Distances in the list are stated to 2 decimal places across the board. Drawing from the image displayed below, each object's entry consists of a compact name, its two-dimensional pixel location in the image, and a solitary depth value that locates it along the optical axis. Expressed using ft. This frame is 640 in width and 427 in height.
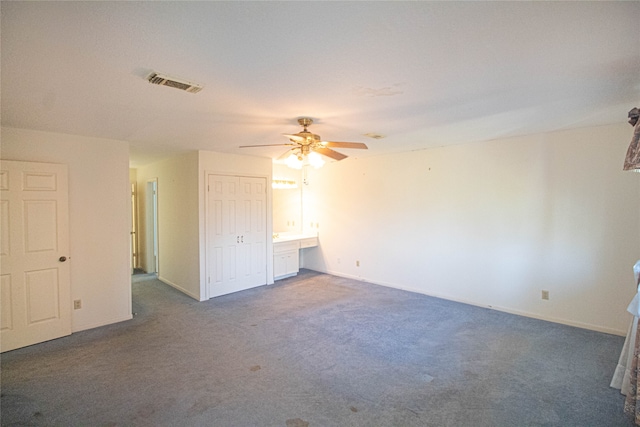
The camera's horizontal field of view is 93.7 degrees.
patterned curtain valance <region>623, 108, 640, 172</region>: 7.57
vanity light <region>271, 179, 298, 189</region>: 21.25
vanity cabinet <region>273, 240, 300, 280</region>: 19.51
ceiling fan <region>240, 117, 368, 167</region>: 9.99
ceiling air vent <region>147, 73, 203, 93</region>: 6.81
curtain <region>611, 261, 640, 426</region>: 6.93
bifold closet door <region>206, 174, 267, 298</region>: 16.16
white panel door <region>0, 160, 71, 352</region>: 10.44
